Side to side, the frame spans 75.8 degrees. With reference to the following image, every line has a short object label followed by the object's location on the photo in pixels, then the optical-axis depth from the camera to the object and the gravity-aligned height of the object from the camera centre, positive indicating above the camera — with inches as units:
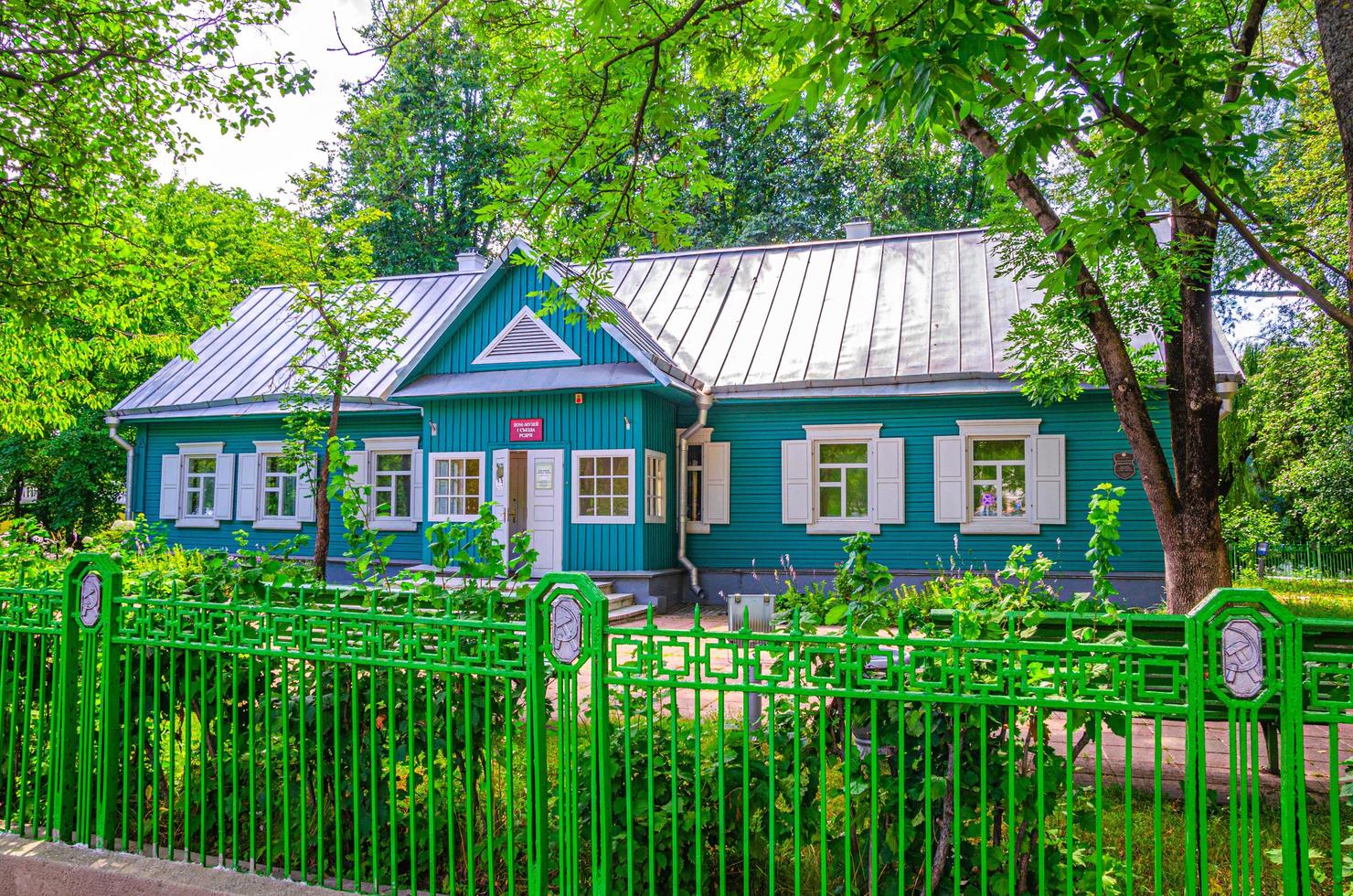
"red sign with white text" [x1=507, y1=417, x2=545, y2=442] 543.2 +41.1
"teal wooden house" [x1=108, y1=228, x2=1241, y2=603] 510.0 +37.3
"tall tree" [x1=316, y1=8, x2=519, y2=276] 1208.8 +468.9
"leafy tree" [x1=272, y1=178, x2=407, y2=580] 490.3 +110.5
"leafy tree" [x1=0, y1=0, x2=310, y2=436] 258.8 +125.3
